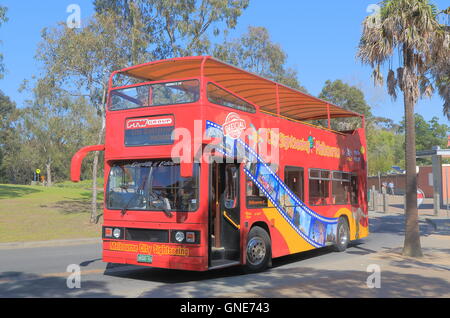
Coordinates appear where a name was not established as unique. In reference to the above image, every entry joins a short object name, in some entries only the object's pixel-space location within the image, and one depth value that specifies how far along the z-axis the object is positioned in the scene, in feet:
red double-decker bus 28.43
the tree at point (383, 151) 206.08
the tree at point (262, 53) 121.98
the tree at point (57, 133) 147.25
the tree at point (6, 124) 212.04
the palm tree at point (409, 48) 40.29
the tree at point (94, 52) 71.46
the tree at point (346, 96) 152.56
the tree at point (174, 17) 79.15
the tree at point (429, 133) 286.25
